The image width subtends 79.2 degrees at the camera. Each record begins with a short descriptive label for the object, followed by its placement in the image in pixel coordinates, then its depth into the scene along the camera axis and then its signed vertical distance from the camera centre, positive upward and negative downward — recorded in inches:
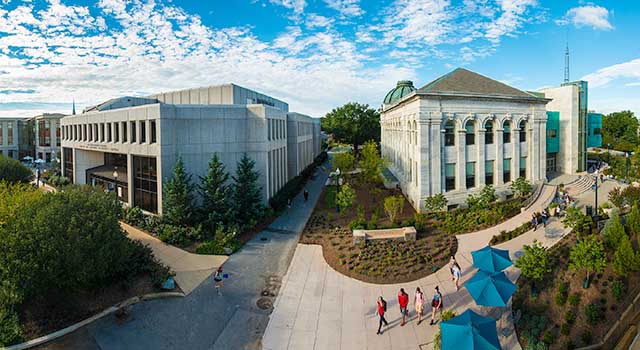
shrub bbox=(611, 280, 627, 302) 700.7 -243.5
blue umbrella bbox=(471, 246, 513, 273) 677.3 -182.4
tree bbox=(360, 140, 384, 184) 1517.0 -19.5
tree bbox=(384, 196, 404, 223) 1108.8 -134.9
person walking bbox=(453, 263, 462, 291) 741.9 -224.9
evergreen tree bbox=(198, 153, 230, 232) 1095.6 -101.1
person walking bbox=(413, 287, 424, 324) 626.8 -235.8
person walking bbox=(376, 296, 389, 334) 601.5 -239.3
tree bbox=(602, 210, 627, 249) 808.3 -164.8
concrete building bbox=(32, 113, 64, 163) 3061.0 +218.7
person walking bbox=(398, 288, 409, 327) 619.8 -232.3
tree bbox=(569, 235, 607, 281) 704.4 -183.5
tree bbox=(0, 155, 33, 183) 1505.9 -32.2
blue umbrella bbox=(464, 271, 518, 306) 593.6 -207.8
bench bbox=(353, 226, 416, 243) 957.8 -189.4
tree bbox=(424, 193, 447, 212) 1189.7 -136.0
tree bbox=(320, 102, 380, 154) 3006.9 +278.6
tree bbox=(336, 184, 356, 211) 1205.7 -117.4
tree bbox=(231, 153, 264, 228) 1143.6 -103.6
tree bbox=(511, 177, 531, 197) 1318.9 -99.9
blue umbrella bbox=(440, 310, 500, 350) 475.5 -221.3
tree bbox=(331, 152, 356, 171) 1696.6 -6.9
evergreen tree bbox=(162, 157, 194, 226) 1070.4 -106.9
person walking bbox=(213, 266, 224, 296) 744.8 -233.6
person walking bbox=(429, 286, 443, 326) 629.0 -237.6
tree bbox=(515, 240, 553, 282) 692.7 -190.7
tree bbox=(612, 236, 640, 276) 711.1 -191.5
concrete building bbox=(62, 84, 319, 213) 1163.9 +64.0
